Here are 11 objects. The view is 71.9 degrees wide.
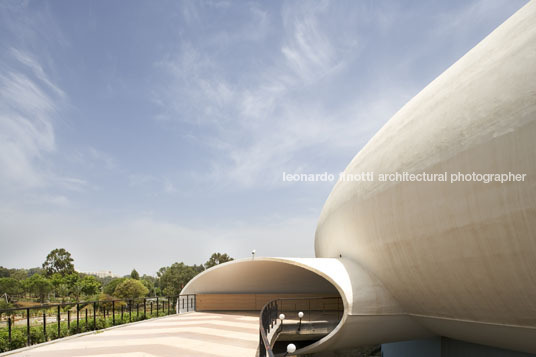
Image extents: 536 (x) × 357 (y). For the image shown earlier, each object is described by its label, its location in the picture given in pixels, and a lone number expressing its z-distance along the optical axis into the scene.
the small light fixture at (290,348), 7.12
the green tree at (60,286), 55.56
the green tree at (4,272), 116.62
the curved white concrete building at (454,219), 7.84
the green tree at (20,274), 99.40
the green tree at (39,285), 59.16
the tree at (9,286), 62.69
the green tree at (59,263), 82.44
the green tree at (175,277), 72.87
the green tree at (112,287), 64.76
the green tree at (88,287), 56.12
